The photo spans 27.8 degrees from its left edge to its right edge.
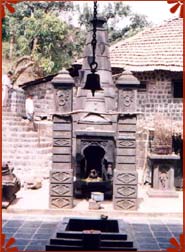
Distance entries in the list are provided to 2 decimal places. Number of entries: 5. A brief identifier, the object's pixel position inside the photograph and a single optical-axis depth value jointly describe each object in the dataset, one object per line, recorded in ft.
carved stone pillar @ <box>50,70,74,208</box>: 30.63
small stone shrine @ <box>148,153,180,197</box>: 36.78
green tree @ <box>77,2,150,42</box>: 91.20
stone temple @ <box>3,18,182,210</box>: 30.63
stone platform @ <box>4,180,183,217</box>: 29.78
